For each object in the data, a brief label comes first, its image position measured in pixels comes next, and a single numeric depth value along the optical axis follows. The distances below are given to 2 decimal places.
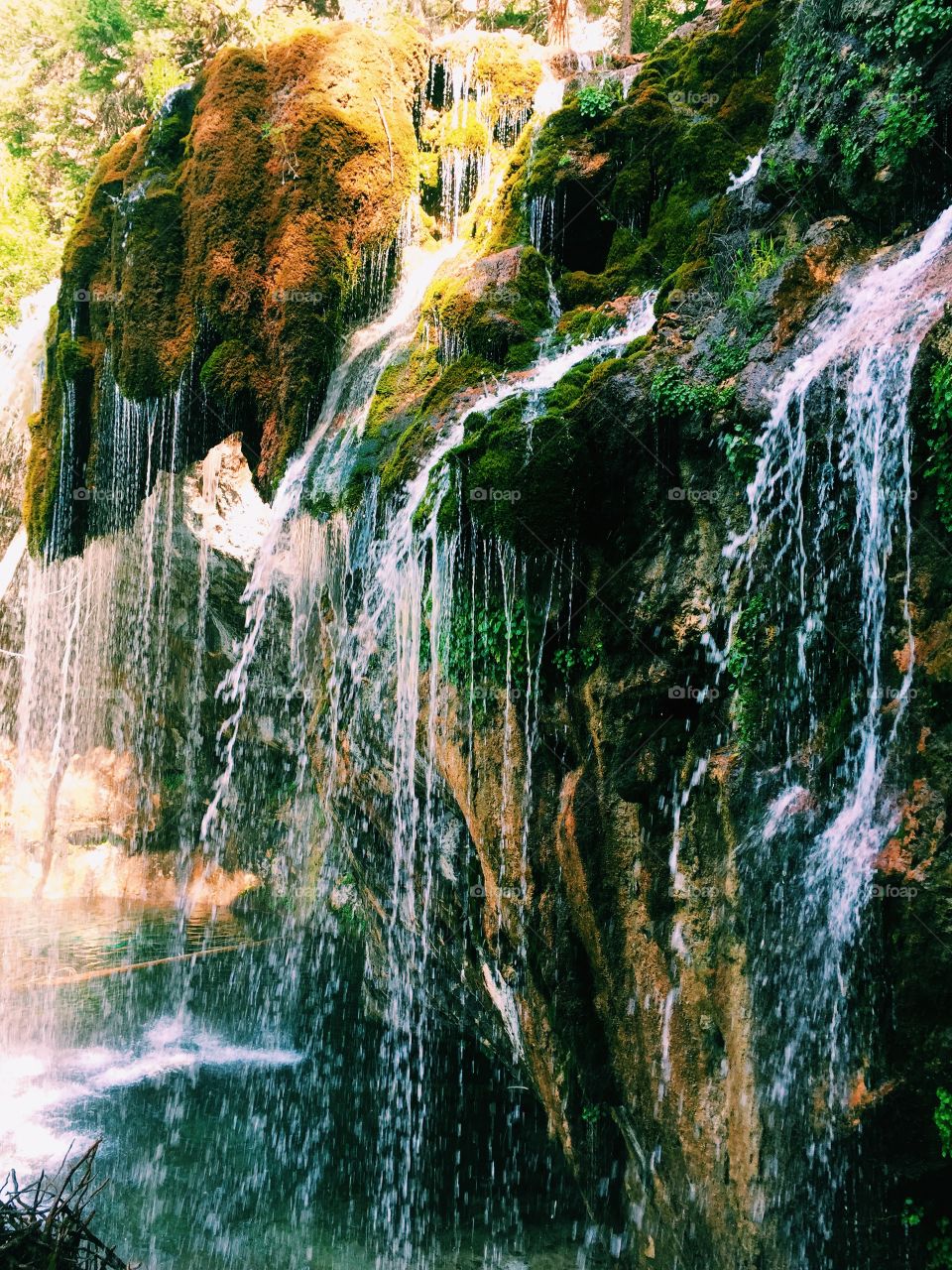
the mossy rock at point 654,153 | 7.76
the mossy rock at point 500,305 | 7.65
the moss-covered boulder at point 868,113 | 5.27
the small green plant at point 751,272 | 5.45
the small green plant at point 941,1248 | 3.95
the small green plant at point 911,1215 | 4.00
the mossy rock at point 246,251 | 9.58
